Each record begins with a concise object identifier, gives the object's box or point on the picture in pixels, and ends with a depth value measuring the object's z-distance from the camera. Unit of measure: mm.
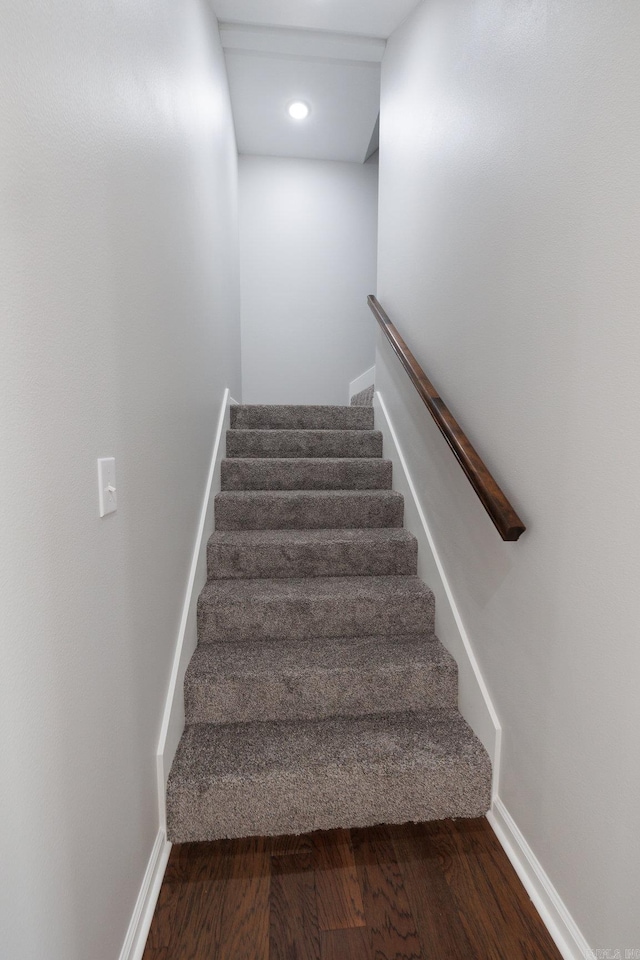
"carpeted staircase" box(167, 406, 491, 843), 1359
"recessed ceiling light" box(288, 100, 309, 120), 3021
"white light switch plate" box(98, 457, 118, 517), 900
